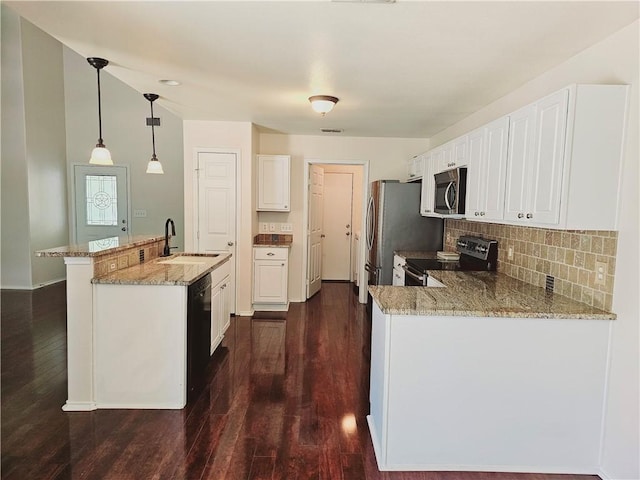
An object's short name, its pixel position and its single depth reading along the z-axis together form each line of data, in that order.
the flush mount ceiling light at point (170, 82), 3.07
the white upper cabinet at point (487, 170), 2.60
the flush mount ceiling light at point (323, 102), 3.29
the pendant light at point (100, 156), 3.04
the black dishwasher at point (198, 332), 2.71
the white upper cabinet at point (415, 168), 4.52
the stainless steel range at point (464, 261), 3.30
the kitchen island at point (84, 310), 2.52
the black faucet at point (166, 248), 3.69
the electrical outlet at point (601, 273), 2.03
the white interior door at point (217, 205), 4.68
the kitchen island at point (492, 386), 1.99
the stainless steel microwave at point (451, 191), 3.27
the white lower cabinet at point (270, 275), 4.93
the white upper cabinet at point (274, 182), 5.04
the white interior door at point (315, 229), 5.49
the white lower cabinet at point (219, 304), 3.38
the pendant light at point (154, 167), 4.02
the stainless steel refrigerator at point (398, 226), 4.57
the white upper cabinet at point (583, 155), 1.91
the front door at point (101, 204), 6.89
